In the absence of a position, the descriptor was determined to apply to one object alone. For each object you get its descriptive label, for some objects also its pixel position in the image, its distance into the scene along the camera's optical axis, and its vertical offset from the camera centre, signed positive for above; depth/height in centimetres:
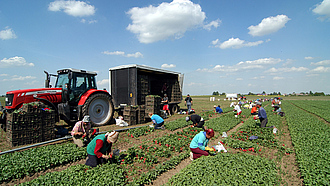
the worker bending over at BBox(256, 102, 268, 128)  1131 -163
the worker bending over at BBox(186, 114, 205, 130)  1018 -165
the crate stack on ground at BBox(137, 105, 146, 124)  1289 -147
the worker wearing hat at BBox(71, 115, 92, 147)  710 -163
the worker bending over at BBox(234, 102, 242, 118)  1675 -165
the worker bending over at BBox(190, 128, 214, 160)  617 -192
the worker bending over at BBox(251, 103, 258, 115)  1399 -149
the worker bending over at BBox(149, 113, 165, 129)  1116 -177
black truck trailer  1348 +109
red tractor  862 -8
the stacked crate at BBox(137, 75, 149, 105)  1405 +63
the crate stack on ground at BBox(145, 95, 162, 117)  1413 -78
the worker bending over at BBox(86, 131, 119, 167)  525 -169
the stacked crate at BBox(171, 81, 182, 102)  1850 +20
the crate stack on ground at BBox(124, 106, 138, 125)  1235 -143
